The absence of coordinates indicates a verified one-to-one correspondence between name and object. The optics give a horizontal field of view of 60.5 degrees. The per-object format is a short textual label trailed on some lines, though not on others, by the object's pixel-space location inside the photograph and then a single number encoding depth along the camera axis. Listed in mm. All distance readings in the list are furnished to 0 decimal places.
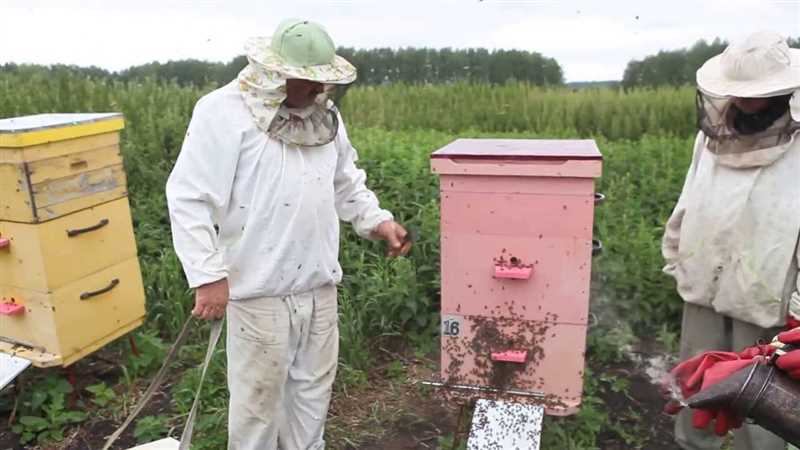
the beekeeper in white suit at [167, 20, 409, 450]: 2174
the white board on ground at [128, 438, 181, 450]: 2836
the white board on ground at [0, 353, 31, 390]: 2953
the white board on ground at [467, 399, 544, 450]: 2461
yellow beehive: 2883
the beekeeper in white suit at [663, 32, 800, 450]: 2232
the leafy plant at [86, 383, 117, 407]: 3346
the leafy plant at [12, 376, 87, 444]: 3131
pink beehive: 2312
